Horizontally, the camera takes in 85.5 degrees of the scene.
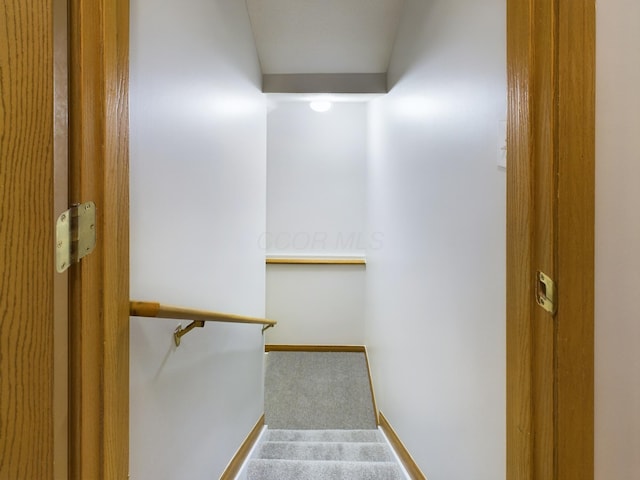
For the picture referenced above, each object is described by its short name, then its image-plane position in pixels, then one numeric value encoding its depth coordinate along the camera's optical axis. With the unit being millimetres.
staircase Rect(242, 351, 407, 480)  1769
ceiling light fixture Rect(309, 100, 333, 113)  3392
